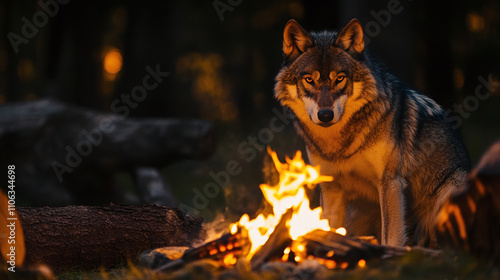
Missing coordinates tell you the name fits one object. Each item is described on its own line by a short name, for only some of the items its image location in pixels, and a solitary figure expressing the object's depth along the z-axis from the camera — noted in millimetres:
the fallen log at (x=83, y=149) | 19531
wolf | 11172
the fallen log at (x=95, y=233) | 11094
